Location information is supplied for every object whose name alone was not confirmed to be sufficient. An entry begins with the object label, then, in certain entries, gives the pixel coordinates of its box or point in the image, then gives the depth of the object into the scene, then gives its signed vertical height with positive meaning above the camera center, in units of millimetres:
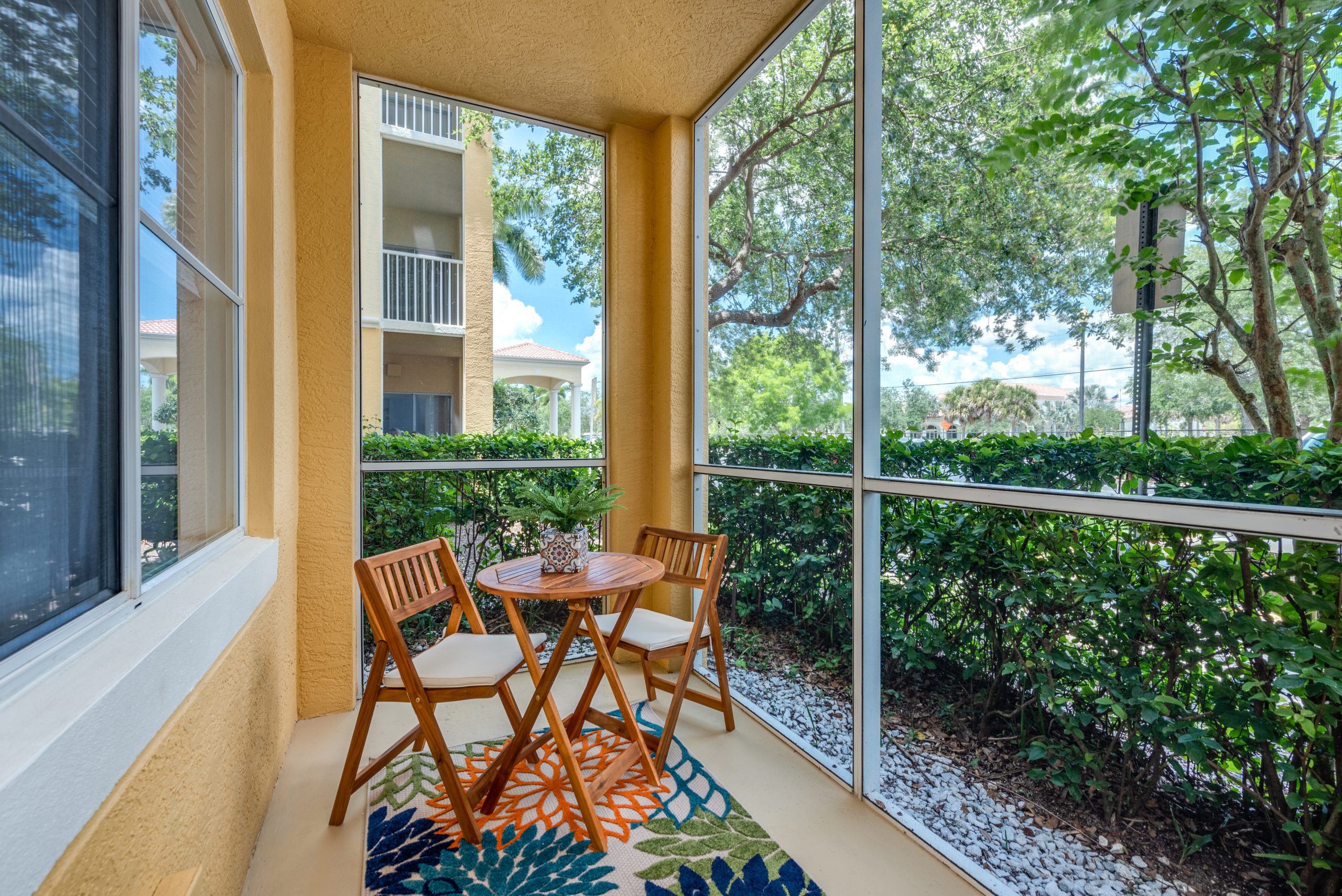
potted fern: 2266 -298
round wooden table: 1958 -763
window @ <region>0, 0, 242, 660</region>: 784 +224
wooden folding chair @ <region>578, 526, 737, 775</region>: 2318 -769
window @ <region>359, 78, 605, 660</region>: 2979 +637
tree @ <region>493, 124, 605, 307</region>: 3271 +1362
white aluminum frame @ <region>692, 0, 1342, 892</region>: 2088 +116
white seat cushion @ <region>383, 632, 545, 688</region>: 1905 -748
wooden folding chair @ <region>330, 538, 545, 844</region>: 1863 -747
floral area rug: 1702 -1252
